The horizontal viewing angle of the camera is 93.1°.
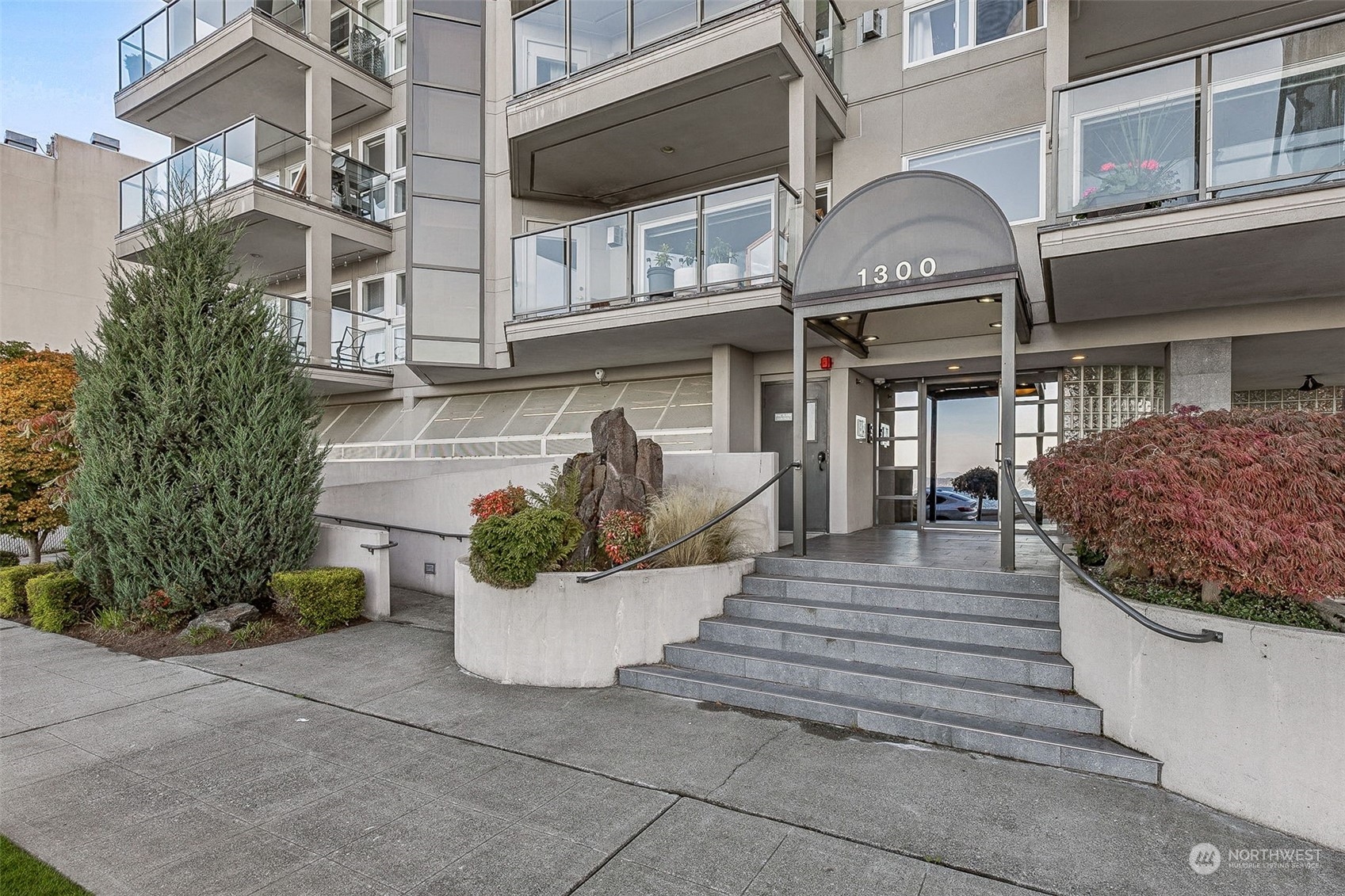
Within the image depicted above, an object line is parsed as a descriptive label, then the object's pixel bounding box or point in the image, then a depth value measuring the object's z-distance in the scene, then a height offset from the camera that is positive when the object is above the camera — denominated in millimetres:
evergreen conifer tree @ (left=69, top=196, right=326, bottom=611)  7762 +21
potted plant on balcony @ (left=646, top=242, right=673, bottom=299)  9414 +2543
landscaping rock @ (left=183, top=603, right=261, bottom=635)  7707 -2158
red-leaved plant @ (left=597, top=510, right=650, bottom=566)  6398 -933
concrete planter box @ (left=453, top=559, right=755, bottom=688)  6004 -1743
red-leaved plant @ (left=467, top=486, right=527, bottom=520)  6938 -662
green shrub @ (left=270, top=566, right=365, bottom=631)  7988 -1957
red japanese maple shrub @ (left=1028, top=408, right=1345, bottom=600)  3691 -326
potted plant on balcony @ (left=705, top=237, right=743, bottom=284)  8912 +2555
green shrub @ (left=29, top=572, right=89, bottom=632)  8422 -2135
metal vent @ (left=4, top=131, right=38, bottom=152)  21641 +10233
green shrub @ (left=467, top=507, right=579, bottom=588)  6004 -972
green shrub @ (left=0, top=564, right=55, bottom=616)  9344 -2191
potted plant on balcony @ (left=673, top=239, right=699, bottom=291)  9195 +2547
